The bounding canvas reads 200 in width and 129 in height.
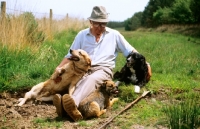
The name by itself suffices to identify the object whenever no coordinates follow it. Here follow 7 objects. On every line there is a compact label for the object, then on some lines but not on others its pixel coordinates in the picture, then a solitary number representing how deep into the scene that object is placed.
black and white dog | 6.07
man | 5.05
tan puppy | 4.58
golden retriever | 4.88
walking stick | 4.19
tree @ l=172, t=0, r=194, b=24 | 30.92
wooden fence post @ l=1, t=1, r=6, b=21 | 8.29
